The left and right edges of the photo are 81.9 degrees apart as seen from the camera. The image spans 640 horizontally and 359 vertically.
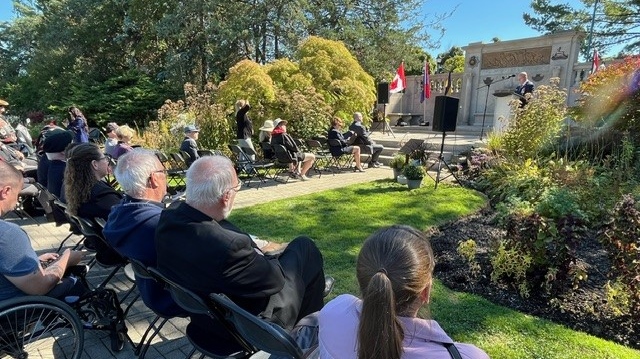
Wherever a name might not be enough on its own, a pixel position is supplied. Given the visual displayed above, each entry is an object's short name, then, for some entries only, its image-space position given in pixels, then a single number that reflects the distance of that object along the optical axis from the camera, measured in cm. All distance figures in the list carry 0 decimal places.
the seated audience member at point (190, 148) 707
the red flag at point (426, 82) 1523
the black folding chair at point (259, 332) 130
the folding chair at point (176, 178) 639
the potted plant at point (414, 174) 699
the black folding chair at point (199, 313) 166
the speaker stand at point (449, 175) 718
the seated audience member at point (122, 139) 608
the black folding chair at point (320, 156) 925
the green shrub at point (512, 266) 311
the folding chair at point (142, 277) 194
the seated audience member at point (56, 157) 381
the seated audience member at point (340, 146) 923
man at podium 901
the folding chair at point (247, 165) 788
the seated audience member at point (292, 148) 801
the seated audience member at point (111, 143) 678
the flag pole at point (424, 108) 1642
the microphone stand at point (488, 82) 1314
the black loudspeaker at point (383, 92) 1574
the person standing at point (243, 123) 881
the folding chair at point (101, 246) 261
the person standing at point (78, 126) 965
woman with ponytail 101
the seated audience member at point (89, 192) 272
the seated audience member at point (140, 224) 215
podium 1153
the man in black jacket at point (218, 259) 169
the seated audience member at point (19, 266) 179
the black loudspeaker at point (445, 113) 715
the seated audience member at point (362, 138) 981
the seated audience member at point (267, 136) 880
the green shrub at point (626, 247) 261
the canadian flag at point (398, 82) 1447
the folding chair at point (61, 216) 301
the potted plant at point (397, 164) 760
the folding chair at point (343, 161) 980
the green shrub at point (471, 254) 344
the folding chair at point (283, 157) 782
